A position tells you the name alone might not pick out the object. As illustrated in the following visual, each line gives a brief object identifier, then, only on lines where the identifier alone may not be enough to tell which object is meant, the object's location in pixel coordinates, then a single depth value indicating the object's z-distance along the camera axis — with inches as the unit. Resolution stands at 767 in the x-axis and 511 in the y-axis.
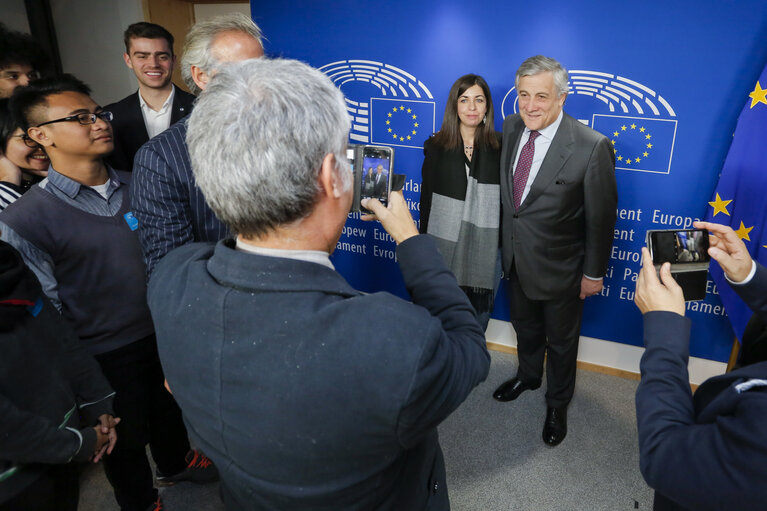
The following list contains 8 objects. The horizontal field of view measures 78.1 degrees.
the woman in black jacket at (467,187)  105.5
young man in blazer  106.3
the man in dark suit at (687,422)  29.3
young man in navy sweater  64.0
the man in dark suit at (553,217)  89.5
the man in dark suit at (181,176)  59.8
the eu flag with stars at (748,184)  87.7
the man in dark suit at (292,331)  27.0
